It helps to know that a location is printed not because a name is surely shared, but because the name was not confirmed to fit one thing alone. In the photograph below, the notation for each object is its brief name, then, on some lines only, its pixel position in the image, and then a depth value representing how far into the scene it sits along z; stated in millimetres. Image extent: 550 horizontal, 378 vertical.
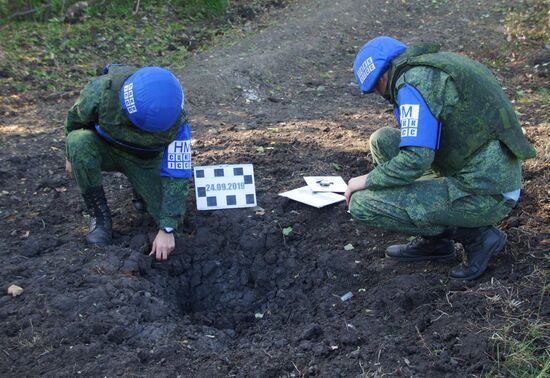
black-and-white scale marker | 4266
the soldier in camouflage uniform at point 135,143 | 3418
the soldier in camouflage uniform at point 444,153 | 3090
